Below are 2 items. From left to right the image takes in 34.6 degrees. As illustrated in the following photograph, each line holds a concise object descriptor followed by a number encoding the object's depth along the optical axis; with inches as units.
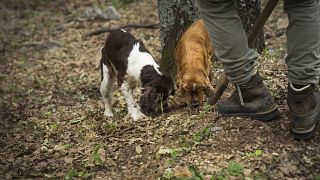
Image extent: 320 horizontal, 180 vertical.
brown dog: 231.5
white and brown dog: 240.1
